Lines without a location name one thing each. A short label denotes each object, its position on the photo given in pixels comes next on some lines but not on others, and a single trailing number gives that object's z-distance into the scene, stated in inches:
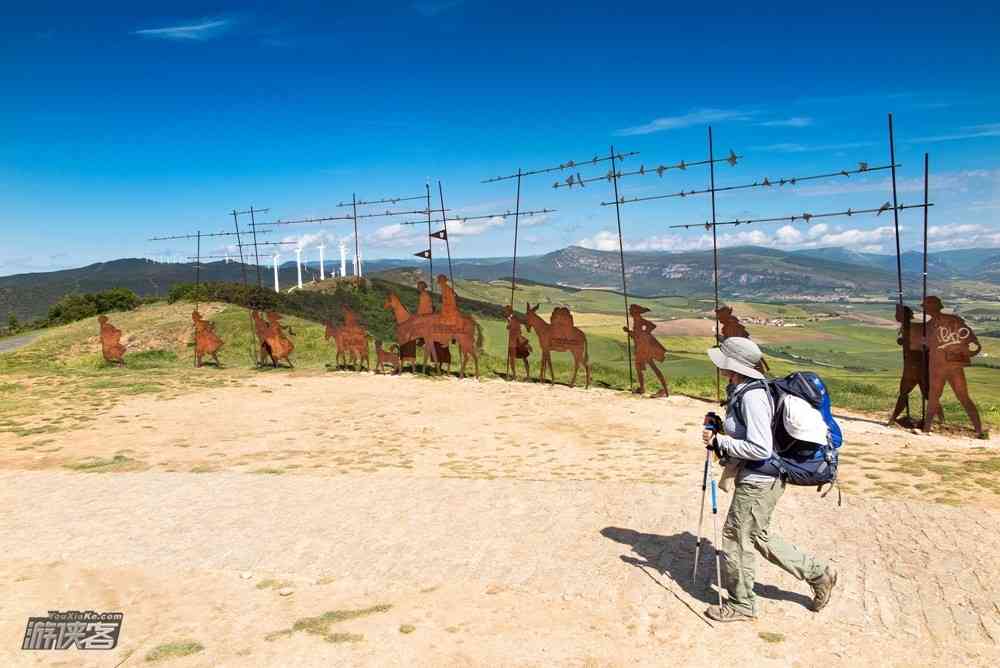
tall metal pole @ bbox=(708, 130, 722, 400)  590.9
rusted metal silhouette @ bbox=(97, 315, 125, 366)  930.1
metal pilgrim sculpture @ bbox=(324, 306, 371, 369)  852.0
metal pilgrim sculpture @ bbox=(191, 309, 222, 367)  925.8
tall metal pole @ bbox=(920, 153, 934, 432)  474.9
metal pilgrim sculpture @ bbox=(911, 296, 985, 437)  462.9
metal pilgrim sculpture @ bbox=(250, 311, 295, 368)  896.9
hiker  198.7
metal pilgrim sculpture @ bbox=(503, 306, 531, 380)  753.0
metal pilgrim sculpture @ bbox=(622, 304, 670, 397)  642.8
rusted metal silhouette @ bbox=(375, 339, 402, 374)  829.8
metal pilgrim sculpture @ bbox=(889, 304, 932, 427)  483.4
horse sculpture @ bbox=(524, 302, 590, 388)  706.2
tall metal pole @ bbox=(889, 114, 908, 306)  468.4
